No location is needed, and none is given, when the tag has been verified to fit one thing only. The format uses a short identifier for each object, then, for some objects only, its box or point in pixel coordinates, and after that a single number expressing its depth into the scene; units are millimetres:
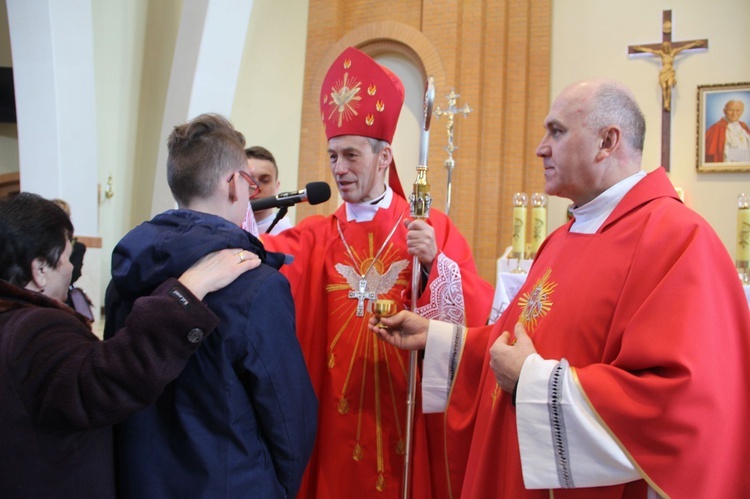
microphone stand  2573
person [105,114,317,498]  1568
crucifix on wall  7426
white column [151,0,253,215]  6172
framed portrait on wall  7223
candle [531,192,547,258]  5703
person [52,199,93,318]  3841
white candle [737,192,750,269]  4344
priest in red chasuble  1386
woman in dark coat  1409
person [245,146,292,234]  3756
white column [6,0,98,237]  5699
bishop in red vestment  2377
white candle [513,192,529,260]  5621
